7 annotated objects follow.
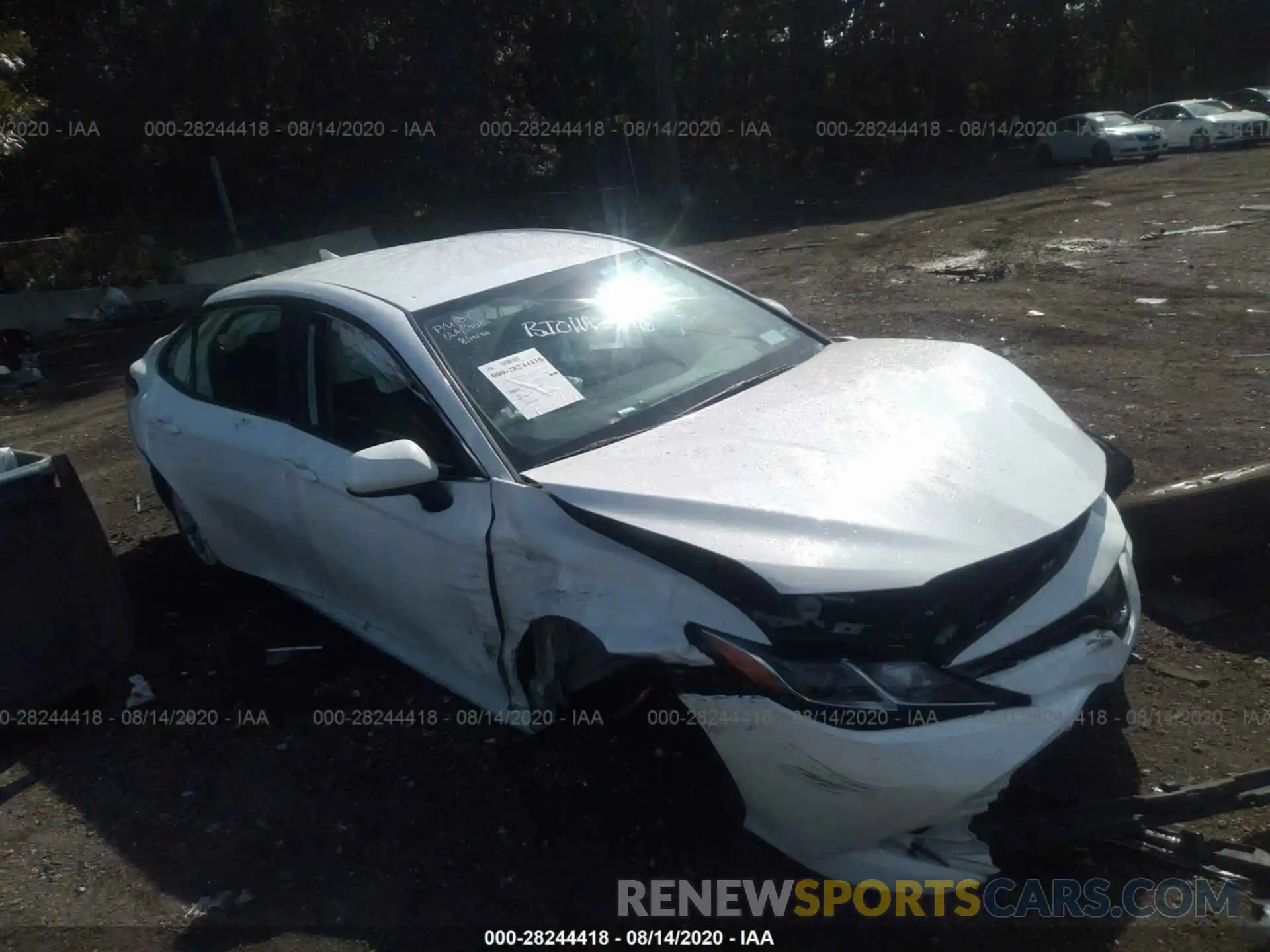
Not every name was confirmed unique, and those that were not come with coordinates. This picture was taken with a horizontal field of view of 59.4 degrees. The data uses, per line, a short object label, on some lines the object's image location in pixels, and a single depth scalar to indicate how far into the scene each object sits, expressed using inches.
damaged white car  106.7
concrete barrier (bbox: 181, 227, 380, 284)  725.9
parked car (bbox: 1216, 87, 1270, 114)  1175.0
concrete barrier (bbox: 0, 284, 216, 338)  636.7
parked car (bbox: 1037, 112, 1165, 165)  988.6
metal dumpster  173.3
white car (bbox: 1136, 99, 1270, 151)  1050.7
